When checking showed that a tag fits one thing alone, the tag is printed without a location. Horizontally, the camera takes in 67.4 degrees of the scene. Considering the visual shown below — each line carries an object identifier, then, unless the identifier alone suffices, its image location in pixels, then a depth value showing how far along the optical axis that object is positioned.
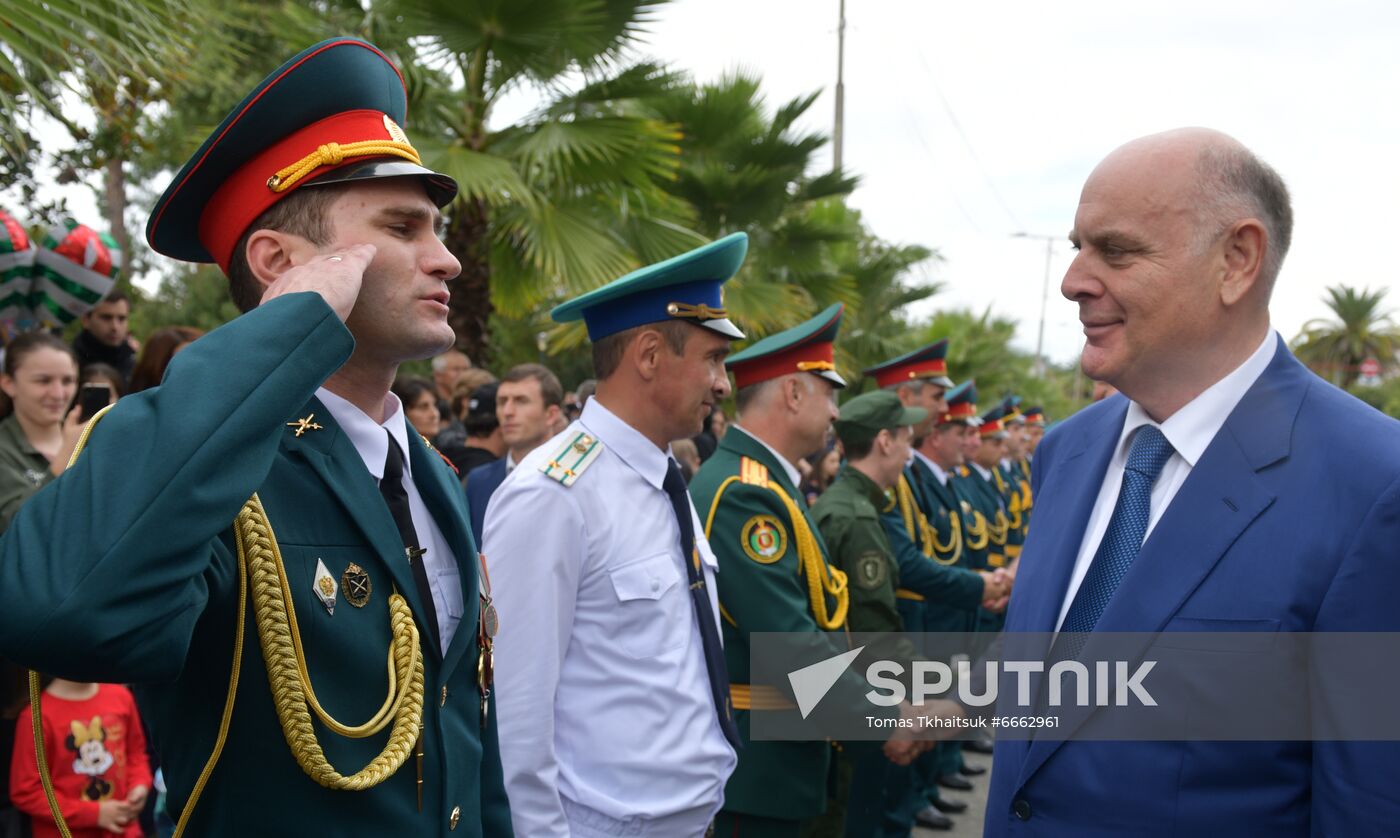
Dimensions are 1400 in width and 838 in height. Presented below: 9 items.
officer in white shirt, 2.55
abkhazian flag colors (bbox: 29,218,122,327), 5.49
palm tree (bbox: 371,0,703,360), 7.96
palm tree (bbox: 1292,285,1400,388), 39.19
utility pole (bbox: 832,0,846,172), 19.98
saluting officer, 1.24
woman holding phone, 4.19
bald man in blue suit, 1.77
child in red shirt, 3.59
